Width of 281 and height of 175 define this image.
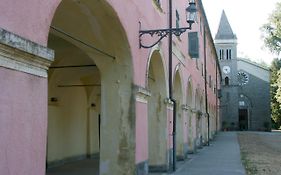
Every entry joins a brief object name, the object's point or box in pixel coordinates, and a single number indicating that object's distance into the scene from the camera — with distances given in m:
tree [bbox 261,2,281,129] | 46.31
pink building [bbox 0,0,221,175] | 4.87
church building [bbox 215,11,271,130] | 67.50
